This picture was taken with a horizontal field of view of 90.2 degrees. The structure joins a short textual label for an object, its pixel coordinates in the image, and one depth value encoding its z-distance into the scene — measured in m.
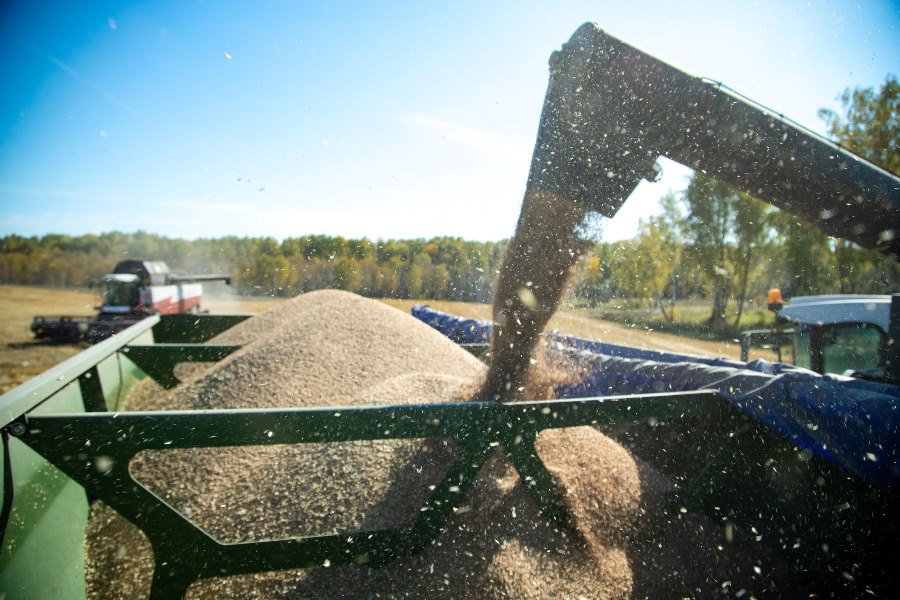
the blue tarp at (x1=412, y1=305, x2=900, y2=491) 1.44
